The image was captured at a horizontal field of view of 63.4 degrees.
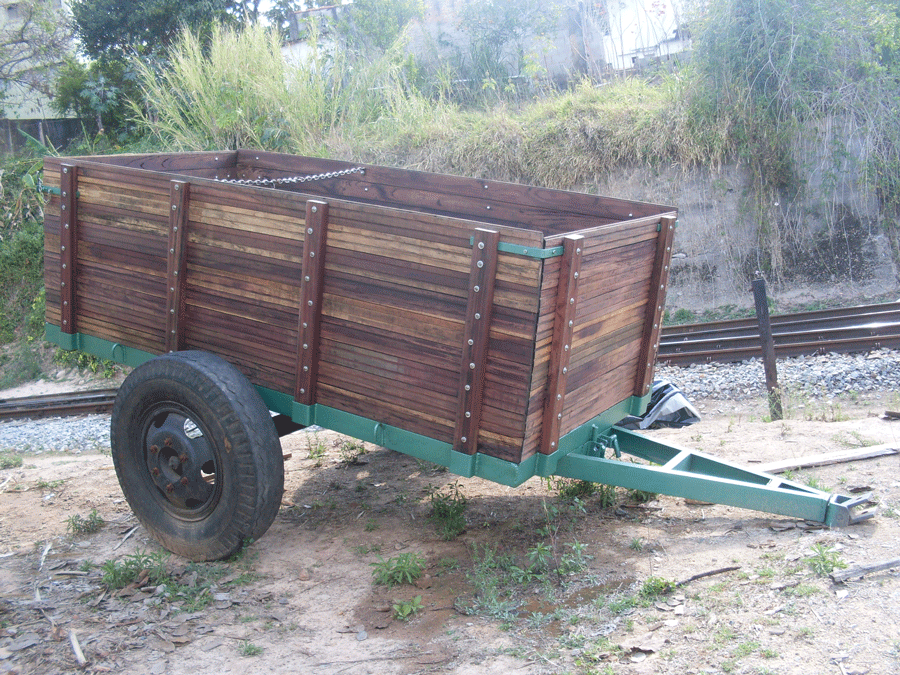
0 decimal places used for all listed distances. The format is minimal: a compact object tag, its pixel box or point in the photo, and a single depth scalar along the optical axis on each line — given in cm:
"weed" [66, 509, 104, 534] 463
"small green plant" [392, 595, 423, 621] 350
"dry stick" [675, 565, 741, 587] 348
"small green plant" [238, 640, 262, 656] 332
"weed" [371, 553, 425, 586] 381
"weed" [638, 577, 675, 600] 341
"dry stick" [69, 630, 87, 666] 326
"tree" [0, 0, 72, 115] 2075
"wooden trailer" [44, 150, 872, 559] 326
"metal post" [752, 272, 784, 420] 635
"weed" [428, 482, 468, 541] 432
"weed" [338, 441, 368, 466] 571
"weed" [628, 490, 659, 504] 450
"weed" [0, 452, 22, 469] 631
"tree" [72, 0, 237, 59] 1964
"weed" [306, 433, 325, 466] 585
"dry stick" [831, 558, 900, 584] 319
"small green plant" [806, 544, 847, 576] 327
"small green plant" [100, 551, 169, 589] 392
